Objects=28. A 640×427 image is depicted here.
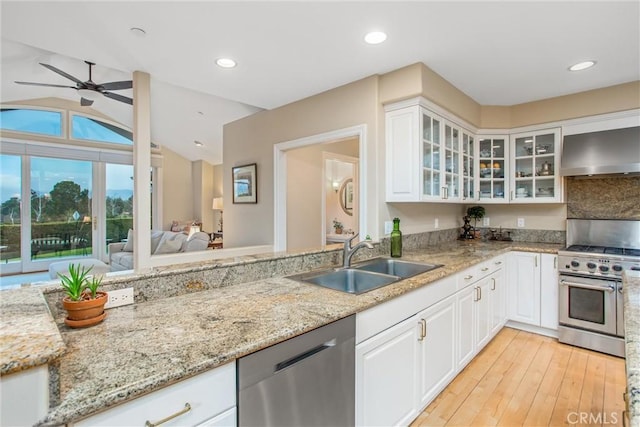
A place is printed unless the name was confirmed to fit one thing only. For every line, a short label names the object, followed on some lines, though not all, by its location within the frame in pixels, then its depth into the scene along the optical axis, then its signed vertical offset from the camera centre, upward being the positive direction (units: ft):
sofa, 15.99 -1.64
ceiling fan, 12.30 +5.10
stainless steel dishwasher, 3.56 -2.07
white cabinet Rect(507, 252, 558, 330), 10.28 -2.47
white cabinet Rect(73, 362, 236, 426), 2.75 -1.76
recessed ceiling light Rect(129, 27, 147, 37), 6.82 +3.98
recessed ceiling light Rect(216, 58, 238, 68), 8.24 +4.01
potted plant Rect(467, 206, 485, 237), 13.25 +0.06
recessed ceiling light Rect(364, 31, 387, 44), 6.88 +3.91
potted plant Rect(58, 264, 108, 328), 4.01 -1.10
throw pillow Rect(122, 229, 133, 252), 20.01 -1.94
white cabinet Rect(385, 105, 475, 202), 8.64 +1.68
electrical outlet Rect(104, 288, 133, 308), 4.77 -1.25
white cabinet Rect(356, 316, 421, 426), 5.04 -2.77
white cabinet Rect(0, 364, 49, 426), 2.16 -1.27
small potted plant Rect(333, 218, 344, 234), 19.88 -0.71
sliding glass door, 20.99 +0.42
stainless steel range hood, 9.34 +1.89
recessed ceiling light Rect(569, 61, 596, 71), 8.43 +4.00
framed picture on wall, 13.51 +1.39
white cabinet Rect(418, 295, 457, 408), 6.38 -2.86
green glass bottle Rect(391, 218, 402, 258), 8.96 -0.80
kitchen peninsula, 2.58 -1.40
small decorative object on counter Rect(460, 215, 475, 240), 13.15 -0.64
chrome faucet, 7.45 -0.87
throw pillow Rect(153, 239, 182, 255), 16.25 -1.61
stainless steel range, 8.93 -2.12
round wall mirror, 20.84 +1.22
